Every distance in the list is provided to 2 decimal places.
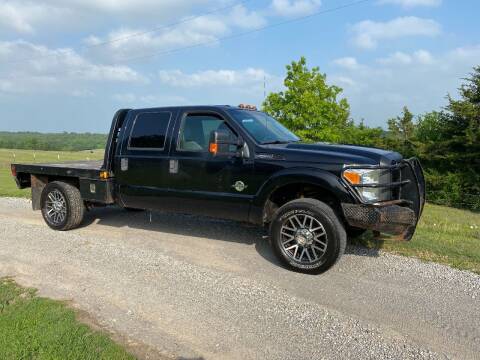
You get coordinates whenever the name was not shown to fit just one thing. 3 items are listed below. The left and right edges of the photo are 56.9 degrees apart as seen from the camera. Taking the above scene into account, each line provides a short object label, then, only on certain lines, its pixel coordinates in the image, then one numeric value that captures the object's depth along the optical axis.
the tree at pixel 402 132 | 19.30
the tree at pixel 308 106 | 19.02
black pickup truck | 5.08
